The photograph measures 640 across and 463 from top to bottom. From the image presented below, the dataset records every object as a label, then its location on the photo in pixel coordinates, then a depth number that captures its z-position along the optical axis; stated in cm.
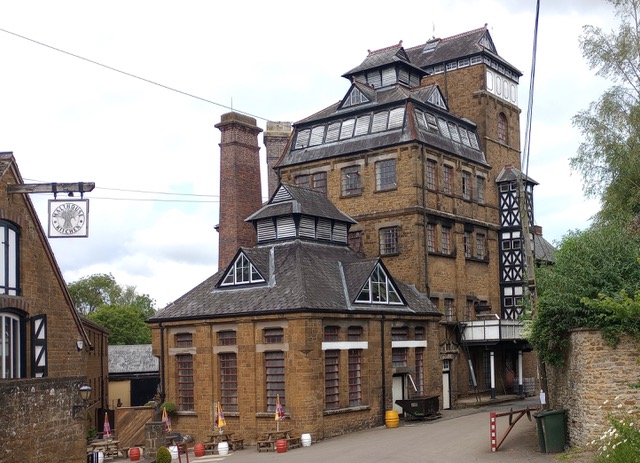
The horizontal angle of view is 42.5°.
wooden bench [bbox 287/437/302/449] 2905
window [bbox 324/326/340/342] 3139
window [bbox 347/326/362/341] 3234
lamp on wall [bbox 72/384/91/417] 2356
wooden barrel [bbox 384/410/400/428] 3247
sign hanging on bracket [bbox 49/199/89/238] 1947
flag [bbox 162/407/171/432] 3200
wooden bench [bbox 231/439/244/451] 3048
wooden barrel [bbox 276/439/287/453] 2831
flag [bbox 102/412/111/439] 3198
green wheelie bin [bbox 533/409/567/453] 2281
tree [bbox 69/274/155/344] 7412
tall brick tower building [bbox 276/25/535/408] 3903
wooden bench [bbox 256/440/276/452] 2906
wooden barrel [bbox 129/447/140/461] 2908
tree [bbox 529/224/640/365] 2197
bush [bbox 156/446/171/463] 2419
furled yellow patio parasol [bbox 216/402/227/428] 3016
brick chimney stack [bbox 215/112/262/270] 4128
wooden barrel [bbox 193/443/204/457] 2906
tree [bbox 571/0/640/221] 3105
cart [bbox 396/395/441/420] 3338
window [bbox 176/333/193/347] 3400
